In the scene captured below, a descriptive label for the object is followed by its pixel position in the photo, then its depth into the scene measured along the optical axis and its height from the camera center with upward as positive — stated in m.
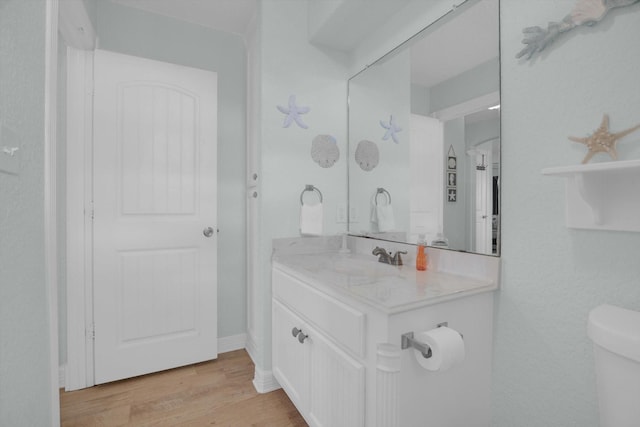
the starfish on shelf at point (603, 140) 0.86 +0.21
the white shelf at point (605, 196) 0.82 +0.05
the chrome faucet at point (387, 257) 1.57 -0.23
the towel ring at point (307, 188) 1.94 +0.15
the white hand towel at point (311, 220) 1.88 -0.05
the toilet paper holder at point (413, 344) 0.92 -0.41
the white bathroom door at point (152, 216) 1.92 -0.03
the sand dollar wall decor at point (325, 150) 1.96 +0.41
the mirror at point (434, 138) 1.23 +0.38
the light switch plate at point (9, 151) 0.73 +0.16
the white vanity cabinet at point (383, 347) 0.96 -0.49
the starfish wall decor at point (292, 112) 1.86 +0.62
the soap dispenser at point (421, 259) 1.44 -0.22
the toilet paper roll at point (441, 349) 0.90 -0.41
